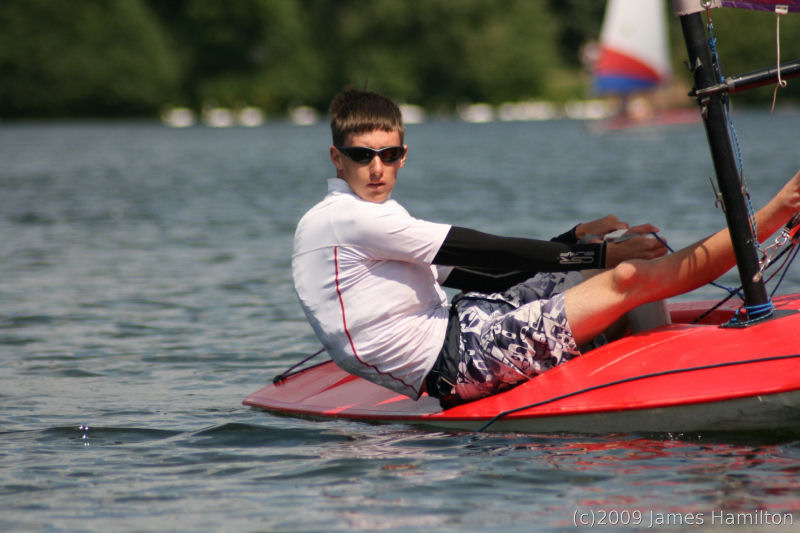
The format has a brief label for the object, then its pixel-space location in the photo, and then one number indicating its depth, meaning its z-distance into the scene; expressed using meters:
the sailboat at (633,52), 83.94
